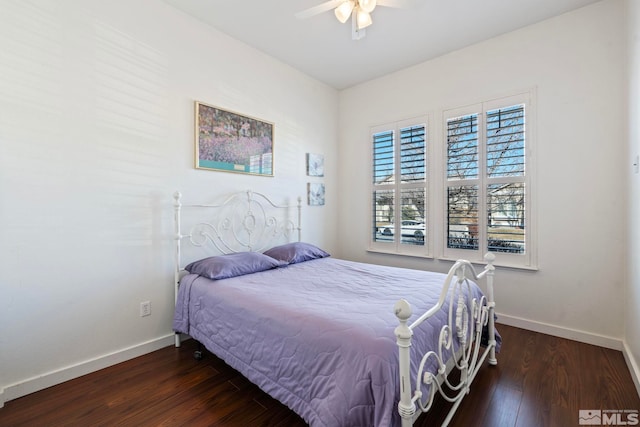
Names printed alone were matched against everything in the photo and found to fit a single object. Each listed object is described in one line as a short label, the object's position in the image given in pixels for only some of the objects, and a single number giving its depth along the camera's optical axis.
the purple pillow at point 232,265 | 2.21
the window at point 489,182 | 2.72
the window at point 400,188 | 3.34
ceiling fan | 1.85
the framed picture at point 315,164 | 3.65
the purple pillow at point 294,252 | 2.84
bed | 1.16
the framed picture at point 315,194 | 3.67
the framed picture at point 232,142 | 2.62
